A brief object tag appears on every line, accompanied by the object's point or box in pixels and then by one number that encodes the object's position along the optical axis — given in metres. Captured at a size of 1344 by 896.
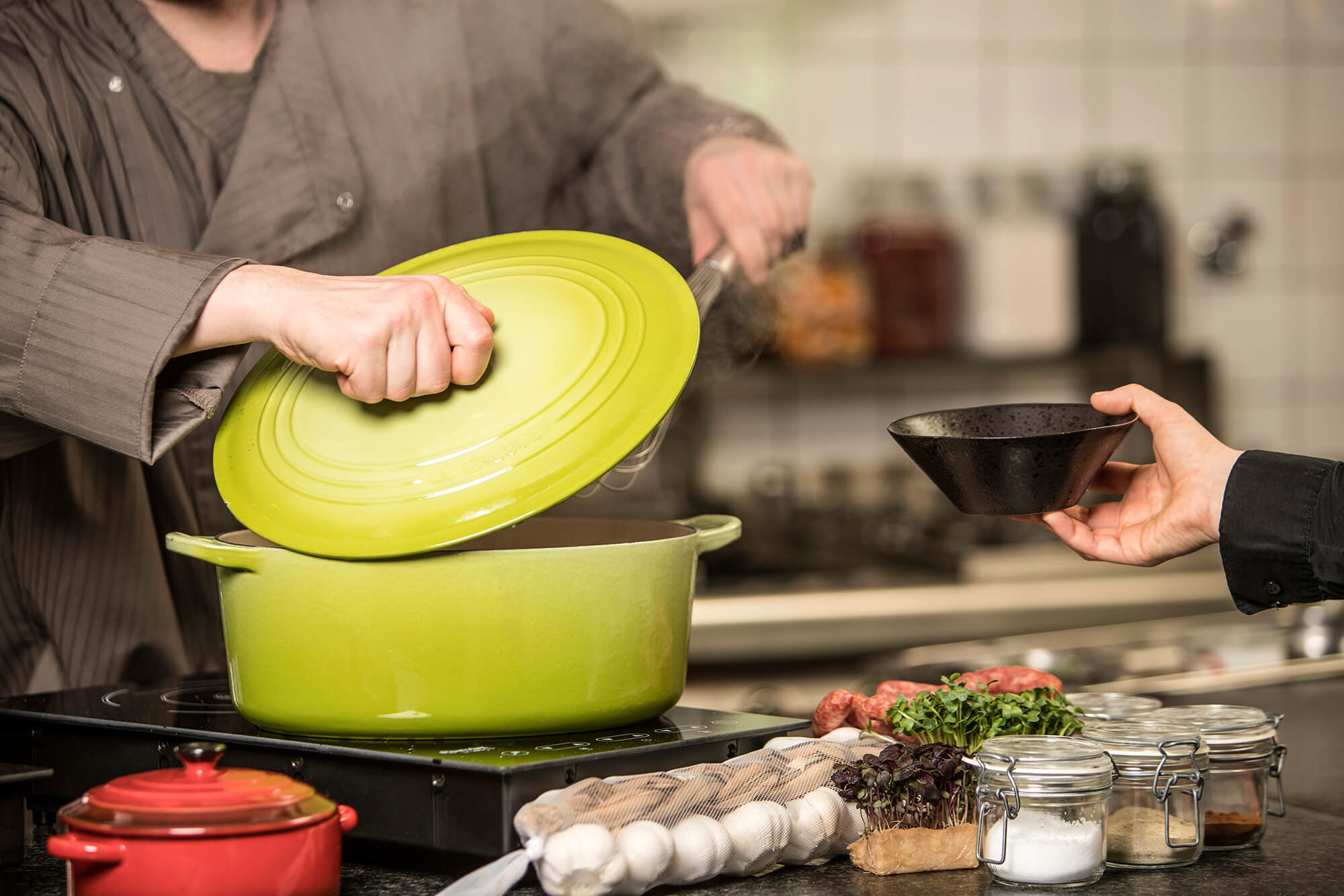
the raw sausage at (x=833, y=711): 1.85
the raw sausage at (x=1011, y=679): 1.82
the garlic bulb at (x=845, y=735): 1.79
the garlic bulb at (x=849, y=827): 1.70
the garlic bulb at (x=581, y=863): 1.59
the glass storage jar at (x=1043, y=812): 1.64
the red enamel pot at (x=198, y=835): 1.56
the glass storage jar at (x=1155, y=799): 1.68
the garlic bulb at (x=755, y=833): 1.65
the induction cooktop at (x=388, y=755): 1.65
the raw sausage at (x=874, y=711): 1.80
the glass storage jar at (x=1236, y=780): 1.73
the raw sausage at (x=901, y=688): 1.82
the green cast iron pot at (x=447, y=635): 1.69
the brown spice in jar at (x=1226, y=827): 1.74
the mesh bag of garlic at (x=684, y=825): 1.60
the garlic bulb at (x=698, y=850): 1.63
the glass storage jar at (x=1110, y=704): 1.82
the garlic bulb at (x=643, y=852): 1.61
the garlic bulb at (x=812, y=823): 1.67
